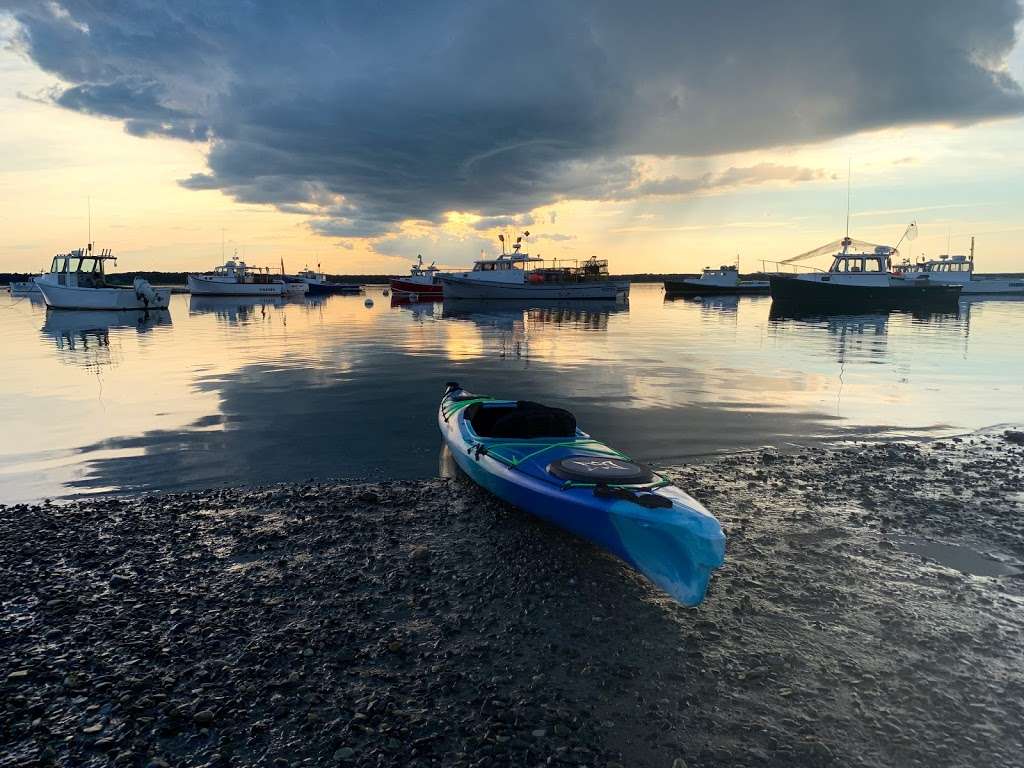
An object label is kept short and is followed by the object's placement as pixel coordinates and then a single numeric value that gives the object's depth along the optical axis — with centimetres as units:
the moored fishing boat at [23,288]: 10000
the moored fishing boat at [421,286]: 8456
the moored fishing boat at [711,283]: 9975
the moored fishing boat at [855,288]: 5084
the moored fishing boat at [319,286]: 11449
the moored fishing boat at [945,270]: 6956
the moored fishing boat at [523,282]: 6825
